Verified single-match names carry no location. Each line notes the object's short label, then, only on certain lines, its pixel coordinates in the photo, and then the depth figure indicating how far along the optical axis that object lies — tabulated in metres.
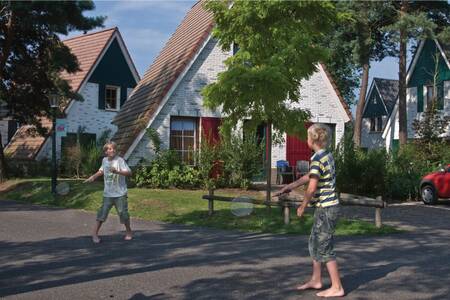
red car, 17.78
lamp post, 17.44
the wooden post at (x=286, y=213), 11.72
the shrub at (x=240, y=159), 18.39
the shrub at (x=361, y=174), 18.38
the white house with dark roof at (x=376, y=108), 50.09
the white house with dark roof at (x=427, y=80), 31.38
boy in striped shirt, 6.09
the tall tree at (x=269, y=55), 11.89
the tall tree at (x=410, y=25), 28.08
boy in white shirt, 9.56
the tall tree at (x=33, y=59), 19.69
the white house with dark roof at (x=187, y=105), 20.09
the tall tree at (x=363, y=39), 31.27
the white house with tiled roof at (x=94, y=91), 30.11
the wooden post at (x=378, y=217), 11.71
